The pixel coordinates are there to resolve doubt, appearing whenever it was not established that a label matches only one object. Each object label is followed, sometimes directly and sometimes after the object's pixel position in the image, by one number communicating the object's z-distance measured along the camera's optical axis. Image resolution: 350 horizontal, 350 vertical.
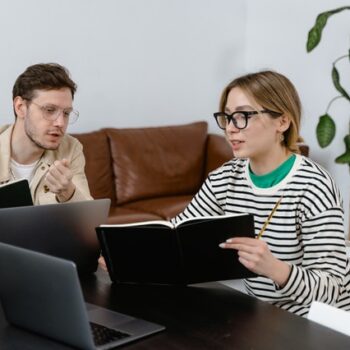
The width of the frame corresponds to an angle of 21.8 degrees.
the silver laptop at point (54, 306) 1.61
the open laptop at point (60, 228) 1.90
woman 2.09
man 2.57
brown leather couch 3.98
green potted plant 3.78
